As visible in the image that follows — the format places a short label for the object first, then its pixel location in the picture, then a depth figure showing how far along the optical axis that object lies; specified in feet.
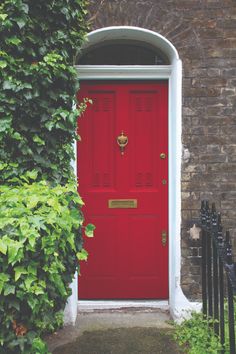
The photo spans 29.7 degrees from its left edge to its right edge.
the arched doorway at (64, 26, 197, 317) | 14.61
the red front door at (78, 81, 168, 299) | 15.84
